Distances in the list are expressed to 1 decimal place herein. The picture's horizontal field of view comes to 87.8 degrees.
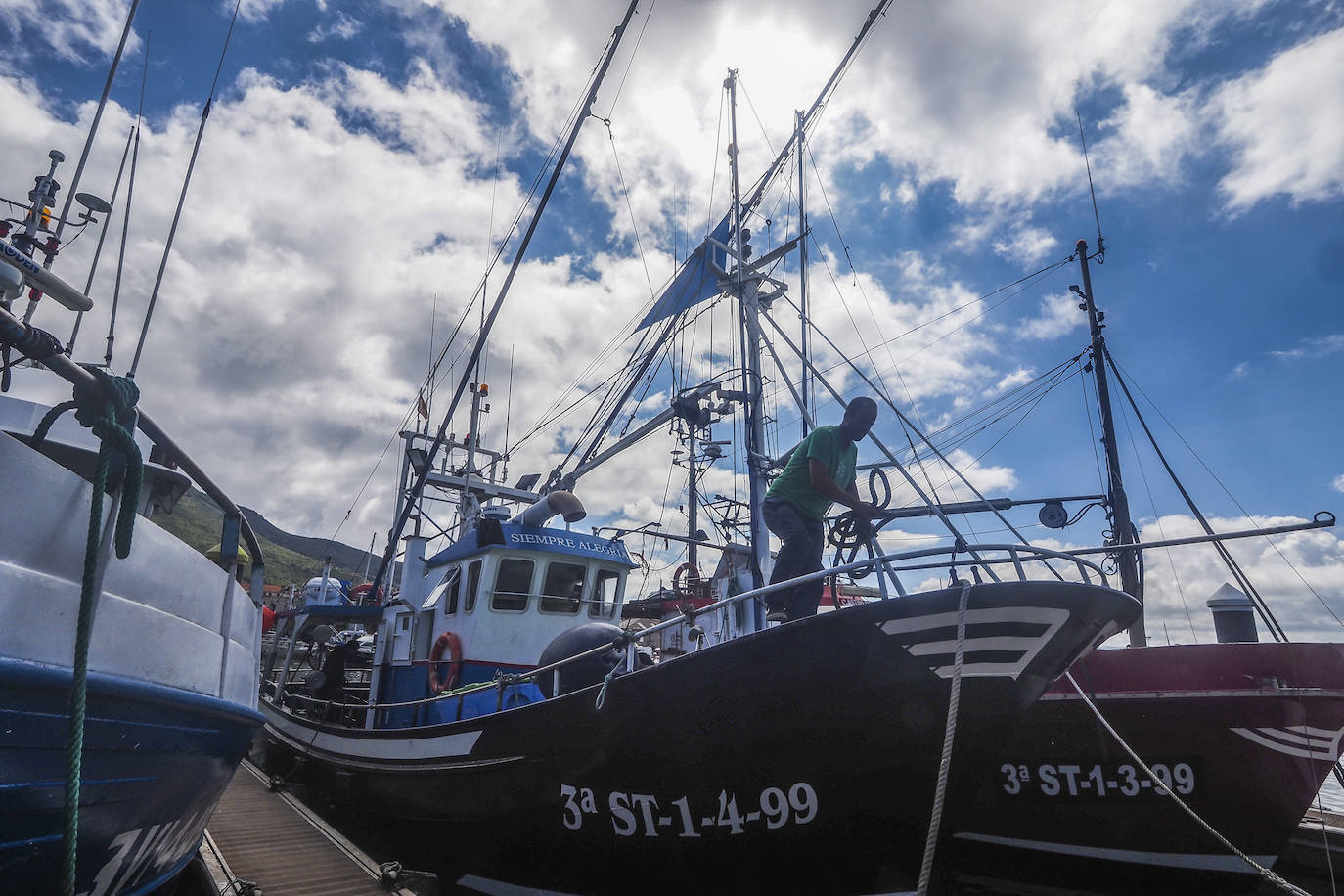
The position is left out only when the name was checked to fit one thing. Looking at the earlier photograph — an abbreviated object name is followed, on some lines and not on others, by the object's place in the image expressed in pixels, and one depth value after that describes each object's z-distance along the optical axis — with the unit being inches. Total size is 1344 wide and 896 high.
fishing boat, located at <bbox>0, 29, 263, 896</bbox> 94.4
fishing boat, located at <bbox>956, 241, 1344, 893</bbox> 235.1
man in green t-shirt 200.1
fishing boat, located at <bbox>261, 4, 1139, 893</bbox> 158.9
